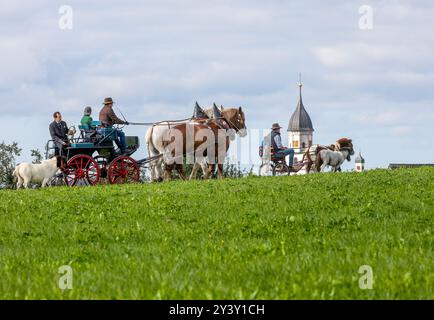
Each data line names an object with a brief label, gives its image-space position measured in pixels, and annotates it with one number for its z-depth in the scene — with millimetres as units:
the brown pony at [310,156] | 40800
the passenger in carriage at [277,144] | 34500
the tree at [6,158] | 55250
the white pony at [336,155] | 39719
